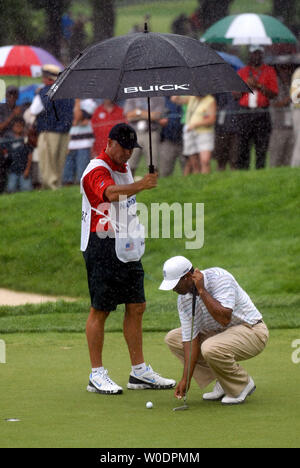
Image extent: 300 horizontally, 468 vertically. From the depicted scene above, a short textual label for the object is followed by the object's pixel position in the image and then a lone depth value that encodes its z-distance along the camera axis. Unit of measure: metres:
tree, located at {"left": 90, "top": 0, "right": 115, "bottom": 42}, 27.67
